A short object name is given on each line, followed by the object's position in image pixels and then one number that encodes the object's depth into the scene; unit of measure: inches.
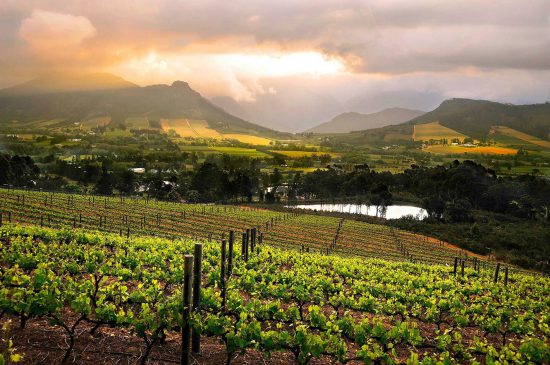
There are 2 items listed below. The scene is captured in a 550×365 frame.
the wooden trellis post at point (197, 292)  286.8
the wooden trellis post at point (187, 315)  273.3
